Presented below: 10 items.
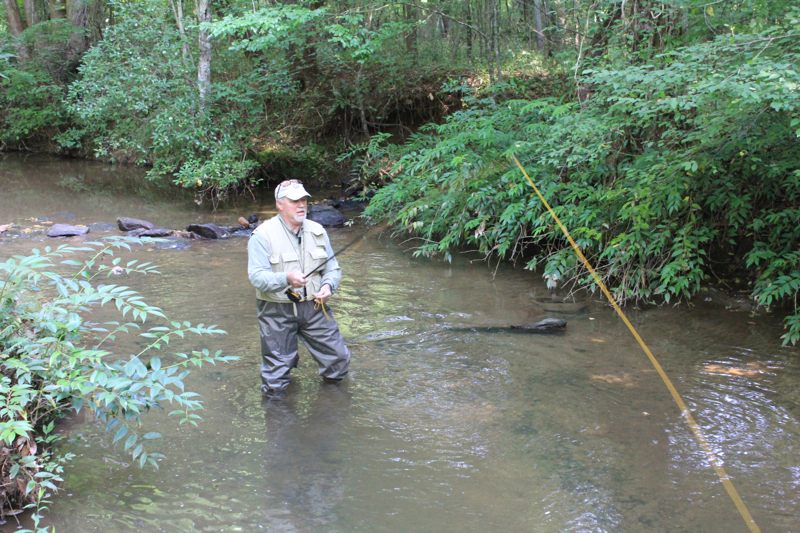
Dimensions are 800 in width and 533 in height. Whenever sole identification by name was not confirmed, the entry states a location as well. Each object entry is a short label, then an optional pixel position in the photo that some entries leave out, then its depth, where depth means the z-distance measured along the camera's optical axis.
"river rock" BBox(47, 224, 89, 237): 10.52
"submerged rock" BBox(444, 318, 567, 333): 6.05
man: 4.39
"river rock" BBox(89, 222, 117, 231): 11.37
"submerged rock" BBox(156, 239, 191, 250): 9.97
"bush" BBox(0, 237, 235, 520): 3.02
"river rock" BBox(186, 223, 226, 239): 10.84
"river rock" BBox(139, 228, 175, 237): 10.67
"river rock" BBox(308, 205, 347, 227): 12.02
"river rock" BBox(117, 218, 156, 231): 11.09
